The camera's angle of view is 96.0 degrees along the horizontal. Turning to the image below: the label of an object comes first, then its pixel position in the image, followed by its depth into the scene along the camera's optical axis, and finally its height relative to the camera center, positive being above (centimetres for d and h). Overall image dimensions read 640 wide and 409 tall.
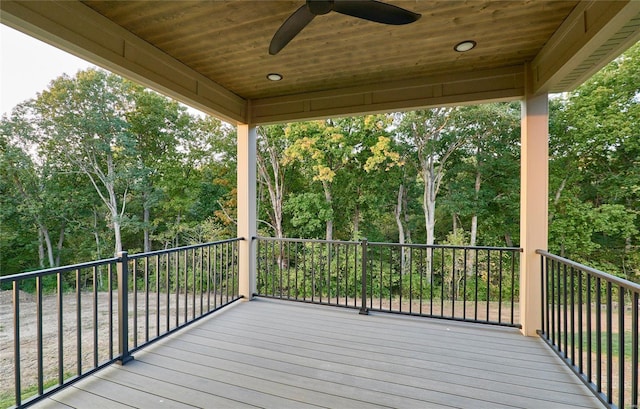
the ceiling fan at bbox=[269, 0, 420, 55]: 167 +117
